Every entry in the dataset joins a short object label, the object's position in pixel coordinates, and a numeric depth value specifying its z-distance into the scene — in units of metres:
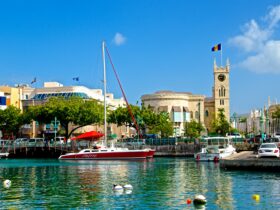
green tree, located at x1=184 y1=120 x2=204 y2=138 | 151.20
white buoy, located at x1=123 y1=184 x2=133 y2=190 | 42.13
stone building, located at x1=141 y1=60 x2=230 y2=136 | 181.38
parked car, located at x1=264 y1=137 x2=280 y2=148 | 96.19
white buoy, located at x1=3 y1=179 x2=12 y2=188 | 46.65
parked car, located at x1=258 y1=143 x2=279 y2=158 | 63.06
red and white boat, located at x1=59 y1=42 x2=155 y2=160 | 90.31
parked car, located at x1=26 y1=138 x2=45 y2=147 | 109.30
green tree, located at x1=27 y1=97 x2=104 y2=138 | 118.50
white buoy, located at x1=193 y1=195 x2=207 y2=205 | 34.81
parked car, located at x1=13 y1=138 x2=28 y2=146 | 109.81
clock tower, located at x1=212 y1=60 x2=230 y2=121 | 195.50
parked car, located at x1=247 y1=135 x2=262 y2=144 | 107.38
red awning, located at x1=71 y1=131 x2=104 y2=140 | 109.19
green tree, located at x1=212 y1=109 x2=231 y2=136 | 160.12
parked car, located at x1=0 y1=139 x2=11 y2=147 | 113.81
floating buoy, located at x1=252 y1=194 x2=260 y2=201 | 36.63
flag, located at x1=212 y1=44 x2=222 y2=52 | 150.38
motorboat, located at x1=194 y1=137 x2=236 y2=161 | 84.62
